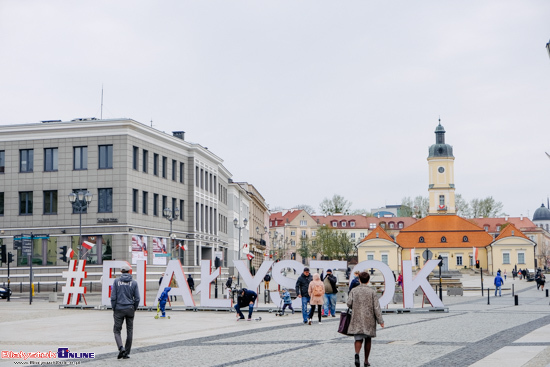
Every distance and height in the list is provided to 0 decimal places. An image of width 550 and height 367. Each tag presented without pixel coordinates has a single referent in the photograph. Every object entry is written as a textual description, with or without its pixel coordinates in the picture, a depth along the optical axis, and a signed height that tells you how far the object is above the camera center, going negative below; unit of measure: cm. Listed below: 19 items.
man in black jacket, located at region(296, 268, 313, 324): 2397 -83
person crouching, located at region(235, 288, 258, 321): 2497 -119
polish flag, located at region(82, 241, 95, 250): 3925 +108
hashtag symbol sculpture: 3306 -77
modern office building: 5272 +584
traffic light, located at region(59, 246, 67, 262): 5149 +88
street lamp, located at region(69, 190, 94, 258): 3962 +375
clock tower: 13438 +1469
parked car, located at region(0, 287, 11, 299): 4584 -171
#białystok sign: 2812 -59
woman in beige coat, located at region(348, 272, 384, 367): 1302 -95
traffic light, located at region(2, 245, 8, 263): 4155 +59
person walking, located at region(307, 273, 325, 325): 2373 -98
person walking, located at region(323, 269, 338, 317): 2573 -114
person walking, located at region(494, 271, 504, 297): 4797 -132
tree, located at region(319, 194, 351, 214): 16425 +1302
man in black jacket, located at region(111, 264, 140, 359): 1476 -80
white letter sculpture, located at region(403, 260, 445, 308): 2822 -86
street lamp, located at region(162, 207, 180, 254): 4909 +353
